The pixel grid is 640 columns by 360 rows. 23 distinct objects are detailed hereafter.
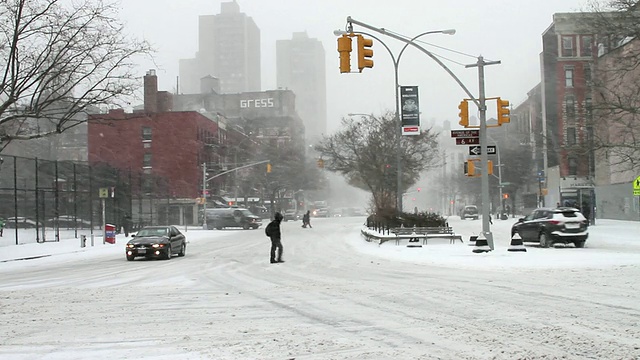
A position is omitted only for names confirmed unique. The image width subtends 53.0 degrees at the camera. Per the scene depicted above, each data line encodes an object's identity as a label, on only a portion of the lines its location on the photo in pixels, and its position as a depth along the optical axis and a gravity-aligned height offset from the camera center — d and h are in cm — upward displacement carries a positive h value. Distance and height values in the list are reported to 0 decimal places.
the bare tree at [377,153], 4859 +388
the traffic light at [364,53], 1878 +436
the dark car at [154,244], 2478 -146
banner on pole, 2911 +411
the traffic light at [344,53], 1844 +427
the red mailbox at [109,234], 3731 -156
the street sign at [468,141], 2383 +214
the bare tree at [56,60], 2567 +623
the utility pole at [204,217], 5941 -112
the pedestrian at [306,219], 5494 -142
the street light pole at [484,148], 2322 +183
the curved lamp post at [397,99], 3281 +542
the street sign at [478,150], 2373 +180
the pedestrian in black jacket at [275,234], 2150 -102
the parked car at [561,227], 2547 -124
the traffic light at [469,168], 2367 +113
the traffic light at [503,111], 2205 +298
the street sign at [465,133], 2362 +244
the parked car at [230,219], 6034 -135
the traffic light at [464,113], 2242 +302
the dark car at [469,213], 7131 -161
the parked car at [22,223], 4646 -101
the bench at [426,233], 2867 -152
